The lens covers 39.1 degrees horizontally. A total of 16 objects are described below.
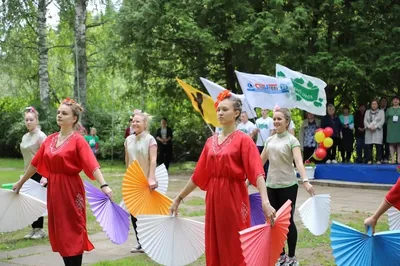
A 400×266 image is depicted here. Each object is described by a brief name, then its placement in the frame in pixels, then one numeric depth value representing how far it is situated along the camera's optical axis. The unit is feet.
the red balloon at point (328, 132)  49.01
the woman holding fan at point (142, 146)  23.51
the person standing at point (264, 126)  45.11
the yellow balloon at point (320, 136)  48.03
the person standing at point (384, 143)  50.03
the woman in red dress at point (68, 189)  17.89
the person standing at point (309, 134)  52.75
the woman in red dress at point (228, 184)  15.61
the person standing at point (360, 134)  51.93
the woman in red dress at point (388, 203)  13.87
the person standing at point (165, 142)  60.08
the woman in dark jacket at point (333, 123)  52.29
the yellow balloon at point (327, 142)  48.06
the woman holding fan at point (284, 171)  20.80
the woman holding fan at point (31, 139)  26.05
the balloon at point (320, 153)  48.39
